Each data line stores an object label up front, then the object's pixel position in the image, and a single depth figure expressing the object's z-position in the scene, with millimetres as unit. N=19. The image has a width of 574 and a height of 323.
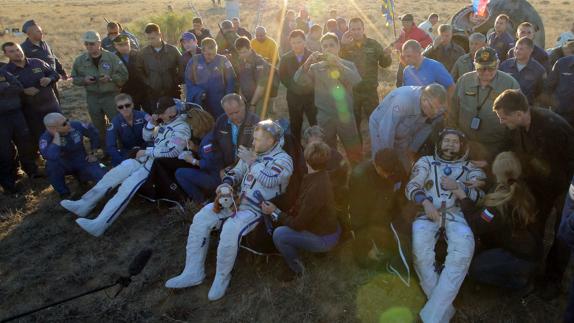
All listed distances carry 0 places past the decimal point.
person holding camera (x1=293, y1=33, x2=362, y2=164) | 5801
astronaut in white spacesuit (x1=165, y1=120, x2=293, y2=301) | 4309
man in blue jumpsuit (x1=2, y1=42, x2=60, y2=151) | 6926
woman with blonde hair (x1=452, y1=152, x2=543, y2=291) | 3754
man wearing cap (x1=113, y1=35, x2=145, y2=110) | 7859
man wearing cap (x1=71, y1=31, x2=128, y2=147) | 7422
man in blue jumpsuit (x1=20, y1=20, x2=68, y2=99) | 7778
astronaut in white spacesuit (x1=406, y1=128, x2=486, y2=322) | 3654
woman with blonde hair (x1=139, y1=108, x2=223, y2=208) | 5687
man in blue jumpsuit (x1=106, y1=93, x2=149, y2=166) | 6473
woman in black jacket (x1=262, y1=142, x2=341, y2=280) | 4094
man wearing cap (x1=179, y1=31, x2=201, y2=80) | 7848
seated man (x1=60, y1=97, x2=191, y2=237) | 5789
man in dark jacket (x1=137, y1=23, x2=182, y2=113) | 7629
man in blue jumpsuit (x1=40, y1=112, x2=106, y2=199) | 6289
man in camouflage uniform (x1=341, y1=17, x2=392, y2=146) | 6922
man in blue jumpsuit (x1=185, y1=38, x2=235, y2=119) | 7004
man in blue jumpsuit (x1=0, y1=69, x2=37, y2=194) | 6664
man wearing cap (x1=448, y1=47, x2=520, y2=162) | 4648
